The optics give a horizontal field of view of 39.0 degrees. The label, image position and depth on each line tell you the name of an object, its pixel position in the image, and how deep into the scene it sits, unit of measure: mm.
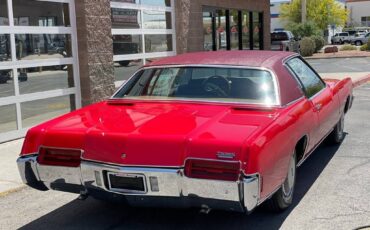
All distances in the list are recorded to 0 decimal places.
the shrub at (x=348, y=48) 39550
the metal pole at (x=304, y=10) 51806
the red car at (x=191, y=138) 3732
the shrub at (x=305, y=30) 46469
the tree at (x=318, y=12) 62938
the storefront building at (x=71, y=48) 8453
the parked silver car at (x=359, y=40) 55969
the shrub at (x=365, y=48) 37875
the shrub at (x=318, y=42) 40506
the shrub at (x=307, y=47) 36438
